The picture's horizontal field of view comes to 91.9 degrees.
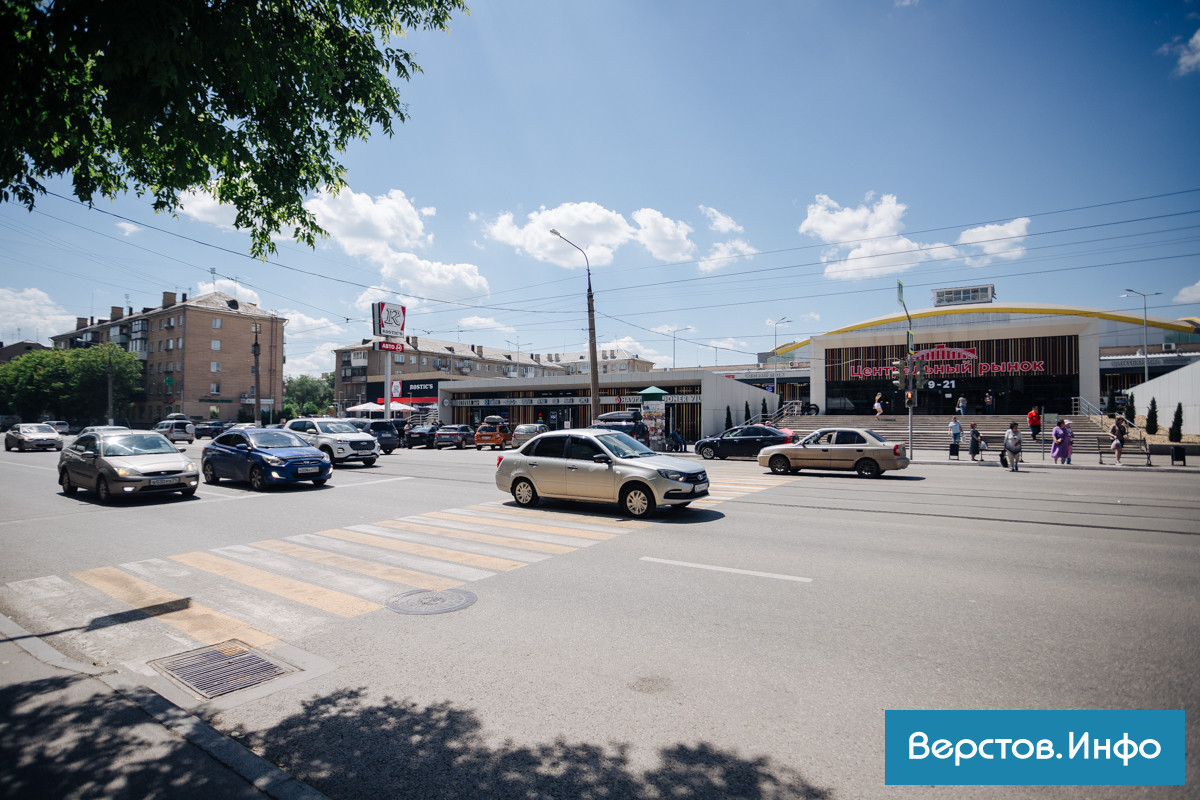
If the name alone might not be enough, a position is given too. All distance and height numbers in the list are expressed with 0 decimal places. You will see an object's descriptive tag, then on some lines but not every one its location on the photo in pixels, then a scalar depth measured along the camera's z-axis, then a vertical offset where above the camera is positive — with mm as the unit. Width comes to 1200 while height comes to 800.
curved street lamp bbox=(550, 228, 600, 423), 26155 +3267
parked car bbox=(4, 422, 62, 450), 31719 -1147
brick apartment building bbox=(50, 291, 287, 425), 63906 +7045
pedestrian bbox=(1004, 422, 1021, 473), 20438 -1015
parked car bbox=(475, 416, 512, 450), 35906 -1083
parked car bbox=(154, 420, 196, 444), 39625 -1002
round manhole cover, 5543 -1840
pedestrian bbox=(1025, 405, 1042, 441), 28750 -323
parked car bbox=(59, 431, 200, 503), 12414 -1107
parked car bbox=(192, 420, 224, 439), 45828 -996
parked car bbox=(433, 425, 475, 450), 37062 -1246
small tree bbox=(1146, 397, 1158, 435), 30422 -185
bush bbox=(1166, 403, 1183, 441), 27455 -594
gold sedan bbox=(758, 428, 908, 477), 17784 -1184
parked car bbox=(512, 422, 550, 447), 33250 -888
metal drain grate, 4082 -1887
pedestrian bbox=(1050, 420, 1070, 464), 22203 -983
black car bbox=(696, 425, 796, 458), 25672 -1117
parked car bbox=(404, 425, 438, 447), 37156 -1196
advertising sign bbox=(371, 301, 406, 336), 44469 +7546
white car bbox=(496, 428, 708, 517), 10195 -1056
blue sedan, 14523 -1109
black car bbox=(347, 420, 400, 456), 30875 -880
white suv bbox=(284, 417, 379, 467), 21406 -988
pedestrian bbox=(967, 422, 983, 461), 24172 -1169
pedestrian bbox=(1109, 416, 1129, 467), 22609 -746
